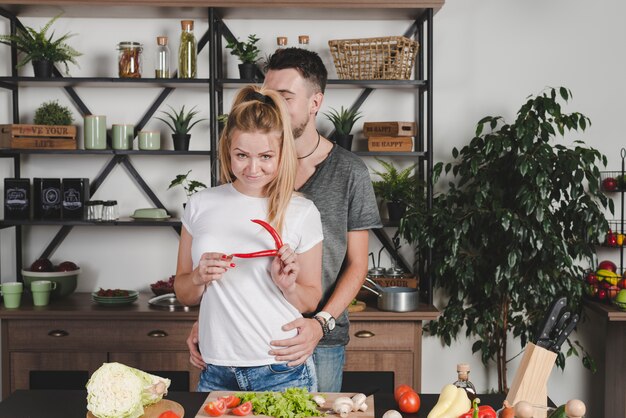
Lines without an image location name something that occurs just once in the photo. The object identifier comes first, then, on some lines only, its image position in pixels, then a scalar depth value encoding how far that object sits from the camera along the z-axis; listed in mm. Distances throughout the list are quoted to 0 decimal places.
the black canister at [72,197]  3840
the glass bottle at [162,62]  3830
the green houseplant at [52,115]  3873
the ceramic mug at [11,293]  3619
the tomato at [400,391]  1850
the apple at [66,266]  3881
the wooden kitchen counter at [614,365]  3701
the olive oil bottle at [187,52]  3795
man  2301
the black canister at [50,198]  3836
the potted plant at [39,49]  3771
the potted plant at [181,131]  3844
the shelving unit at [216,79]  3664
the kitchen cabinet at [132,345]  3586
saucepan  3578
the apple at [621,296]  3567
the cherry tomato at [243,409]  1695
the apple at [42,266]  3826
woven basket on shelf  3707
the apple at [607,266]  3846
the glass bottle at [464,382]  1805
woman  1921
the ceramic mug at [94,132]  3826
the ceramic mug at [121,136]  3844
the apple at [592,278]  3762
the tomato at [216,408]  1703
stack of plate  3684
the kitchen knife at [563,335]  1729
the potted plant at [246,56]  3777
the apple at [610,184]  3959
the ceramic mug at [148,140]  3836
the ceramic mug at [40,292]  3656
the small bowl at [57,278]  3803
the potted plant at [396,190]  3814
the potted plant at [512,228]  3527
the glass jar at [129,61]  3799
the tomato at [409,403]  1814
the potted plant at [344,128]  3834
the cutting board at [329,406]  1717
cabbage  1637
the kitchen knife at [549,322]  1698
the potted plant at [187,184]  3785
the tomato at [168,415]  1621
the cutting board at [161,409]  1725
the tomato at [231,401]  1744
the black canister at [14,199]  3814
